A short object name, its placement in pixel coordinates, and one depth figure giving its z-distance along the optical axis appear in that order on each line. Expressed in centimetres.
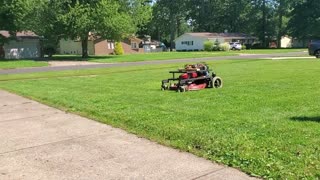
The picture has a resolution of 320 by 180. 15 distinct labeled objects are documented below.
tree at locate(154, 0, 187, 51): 6604
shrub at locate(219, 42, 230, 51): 4679
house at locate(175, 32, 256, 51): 5438
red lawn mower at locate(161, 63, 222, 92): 861
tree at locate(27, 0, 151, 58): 2923
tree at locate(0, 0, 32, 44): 2850
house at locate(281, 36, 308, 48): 5913
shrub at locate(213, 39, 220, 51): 4789
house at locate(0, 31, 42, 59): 3426
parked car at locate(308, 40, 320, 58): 2177
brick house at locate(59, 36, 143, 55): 4488
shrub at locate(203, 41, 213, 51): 4867
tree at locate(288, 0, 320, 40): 5159
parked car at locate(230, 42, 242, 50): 4871
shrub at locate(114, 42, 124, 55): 4388
